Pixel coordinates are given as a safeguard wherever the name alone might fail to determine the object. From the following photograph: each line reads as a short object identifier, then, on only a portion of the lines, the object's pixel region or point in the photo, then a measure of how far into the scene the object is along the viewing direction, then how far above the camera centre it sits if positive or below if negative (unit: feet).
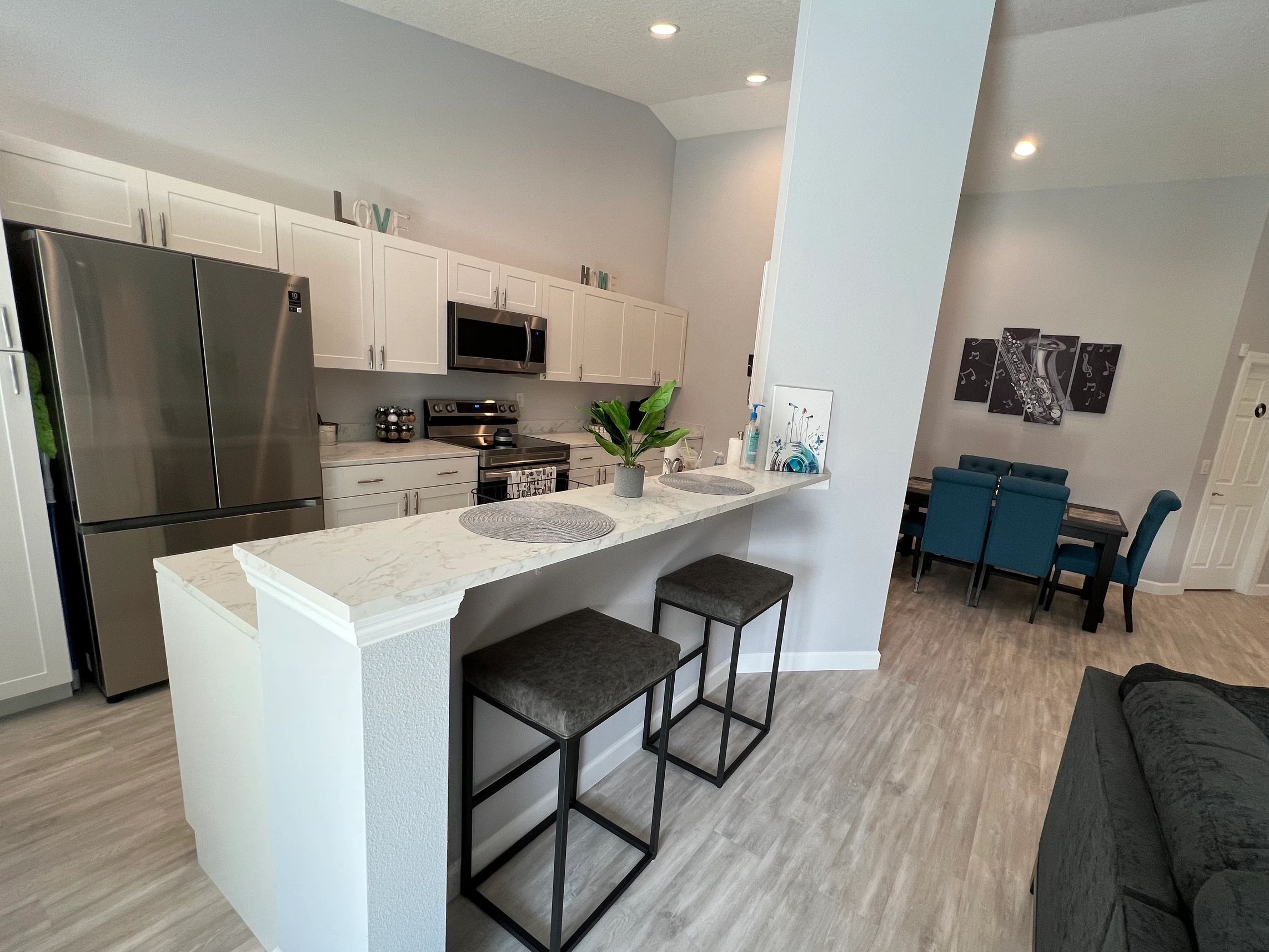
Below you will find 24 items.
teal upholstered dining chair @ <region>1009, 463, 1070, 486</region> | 14.96 -2.01
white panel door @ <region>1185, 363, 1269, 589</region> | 14.52 -2.28
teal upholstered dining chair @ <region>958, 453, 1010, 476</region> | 15.83 -2.01
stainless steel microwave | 11.80 +0.46
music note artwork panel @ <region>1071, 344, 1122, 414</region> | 15.16 +0.71
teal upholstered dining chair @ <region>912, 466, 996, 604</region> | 12.78 -2.88
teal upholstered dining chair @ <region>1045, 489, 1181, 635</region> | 12.12 -3.46
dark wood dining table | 12.01 -2.96
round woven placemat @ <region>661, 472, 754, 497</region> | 6.30 -1.28
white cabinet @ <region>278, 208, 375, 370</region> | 9.23 +1.25
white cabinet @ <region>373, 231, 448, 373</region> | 10.53 +0.98
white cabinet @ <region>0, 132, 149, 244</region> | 6.61 +1.76
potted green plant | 5.21 -0.63
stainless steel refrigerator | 6.57 -0.93
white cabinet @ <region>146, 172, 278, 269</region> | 7.79 +1.76
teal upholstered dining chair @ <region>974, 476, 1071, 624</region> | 11.94 -2.83
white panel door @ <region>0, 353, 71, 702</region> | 6.48 -2.88
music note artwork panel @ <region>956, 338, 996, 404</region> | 16.70 +0.76
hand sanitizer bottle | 8.29 -0.96
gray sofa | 2.55 -2.36
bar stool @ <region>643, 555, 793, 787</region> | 6.57 -2.68
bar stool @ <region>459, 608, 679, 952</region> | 4.21 -2.55
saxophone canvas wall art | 15.35 +0.69
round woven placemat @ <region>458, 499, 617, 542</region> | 4.14 -1.28
